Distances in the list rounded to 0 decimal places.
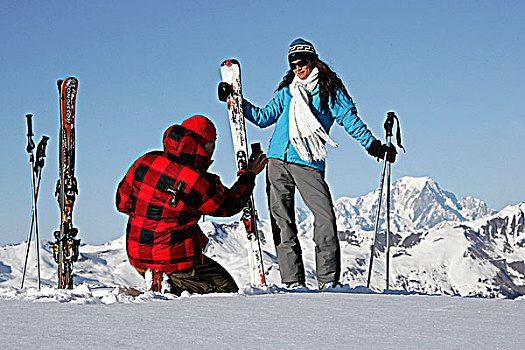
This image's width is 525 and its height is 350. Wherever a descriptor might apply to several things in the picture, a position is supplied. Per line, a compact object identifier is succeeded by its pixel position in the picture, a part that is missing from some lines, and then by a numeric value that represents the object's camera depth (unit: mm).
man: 4340
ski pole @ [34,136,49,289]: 8539
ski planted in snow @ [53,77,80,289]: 7176
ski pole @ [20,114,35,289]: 8641
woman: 5465
